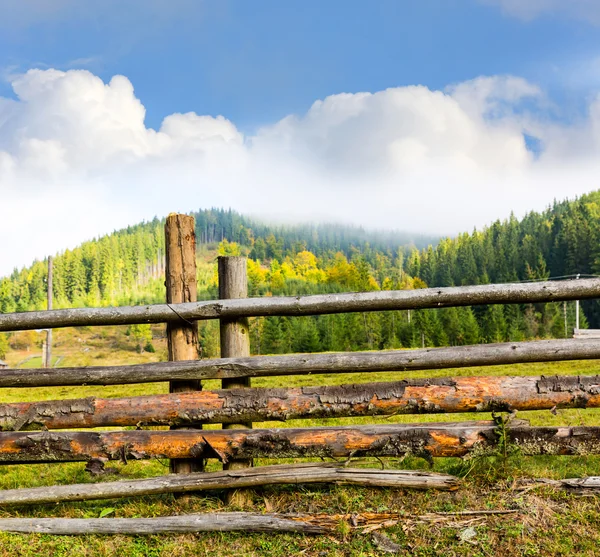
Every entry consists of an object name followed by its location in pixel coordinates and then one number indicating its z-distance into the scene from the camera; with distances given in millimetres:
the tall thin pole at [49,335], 29978
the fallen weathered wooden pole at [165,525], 3660
